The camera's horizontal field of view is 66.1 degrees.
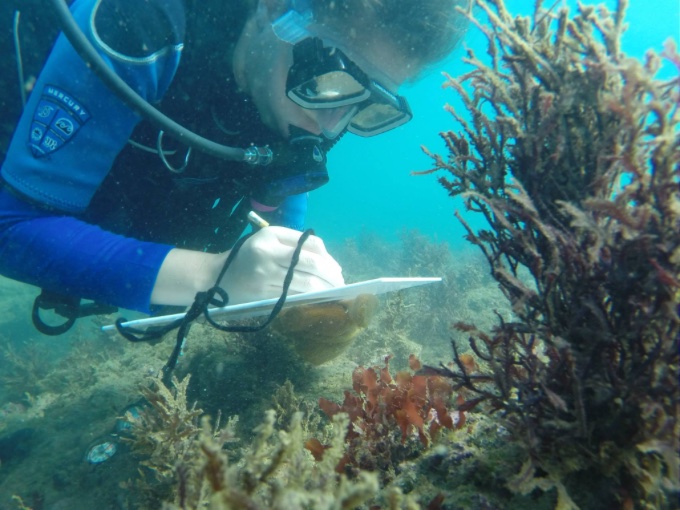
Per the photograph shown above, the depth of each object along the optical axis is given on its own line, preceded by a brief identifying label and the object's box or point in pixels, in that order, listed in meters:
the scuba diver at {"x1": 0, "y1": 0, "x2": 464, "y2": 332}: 0.40
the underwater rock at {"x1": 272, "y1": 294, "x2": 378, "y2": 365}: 0.48
